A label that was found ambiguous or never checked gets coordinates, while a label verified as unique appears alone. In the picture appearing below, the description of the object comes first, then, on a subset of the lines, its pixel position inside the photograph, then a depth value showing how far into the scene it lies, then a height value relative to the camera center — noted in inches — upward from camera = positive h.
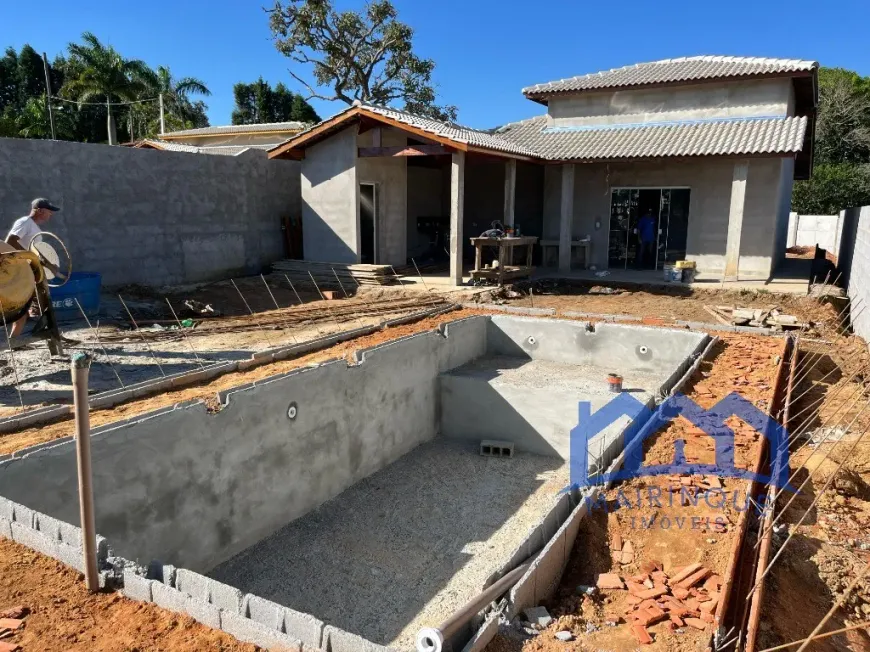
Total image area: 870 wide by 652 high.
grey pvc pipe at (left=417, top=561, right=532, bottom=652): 116.6 -84.5
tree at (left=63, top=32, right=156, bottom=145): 1120.8 +258.7
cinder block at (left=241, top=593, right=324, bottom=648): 112.0 -71.1
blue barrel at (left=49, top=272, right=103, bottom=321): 405.4 -49.0
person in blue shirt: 641.0 -5.0
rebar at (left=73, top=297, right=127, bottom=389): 304.8 -69.9
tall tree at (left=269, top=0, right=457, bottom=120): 1042.7 +299.9
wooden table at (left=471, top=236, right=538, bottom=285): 536.1 -31.7
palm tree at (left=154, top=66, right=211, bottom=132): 1478.8 +314.6
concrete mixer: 270.4 -29.8
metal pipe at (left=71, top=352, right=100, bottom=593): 112.9 -43.4
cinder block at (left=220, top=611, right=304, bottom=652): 112.4 -73.6
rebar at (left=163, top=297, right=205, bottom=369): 347.4 -70.5
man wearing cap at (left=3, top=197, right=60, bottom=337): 293.1 -3.4
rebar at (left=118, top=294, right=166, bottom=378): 327.4 -70.1
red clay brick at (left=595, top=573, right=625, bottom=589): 174.6 -96.6
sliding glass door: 639.1 +6.7
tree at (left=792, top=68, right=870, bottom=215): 1114.7 +169.1
